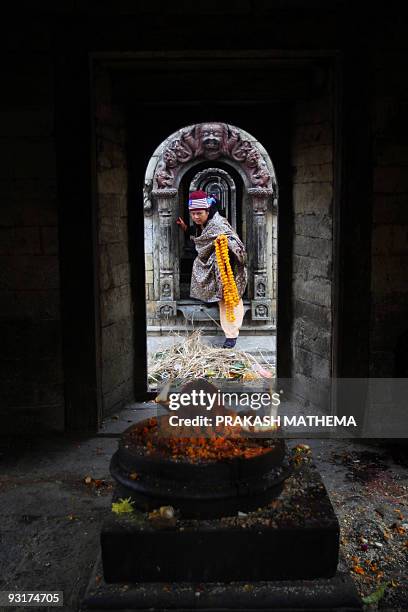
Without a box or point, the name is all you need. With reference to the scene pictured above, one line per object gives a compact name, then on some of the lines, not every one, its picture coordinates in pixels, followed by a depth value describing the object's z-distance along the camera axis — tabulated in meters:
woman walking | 9.56
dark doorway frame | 5.49
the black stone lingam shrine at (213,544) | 3.12
